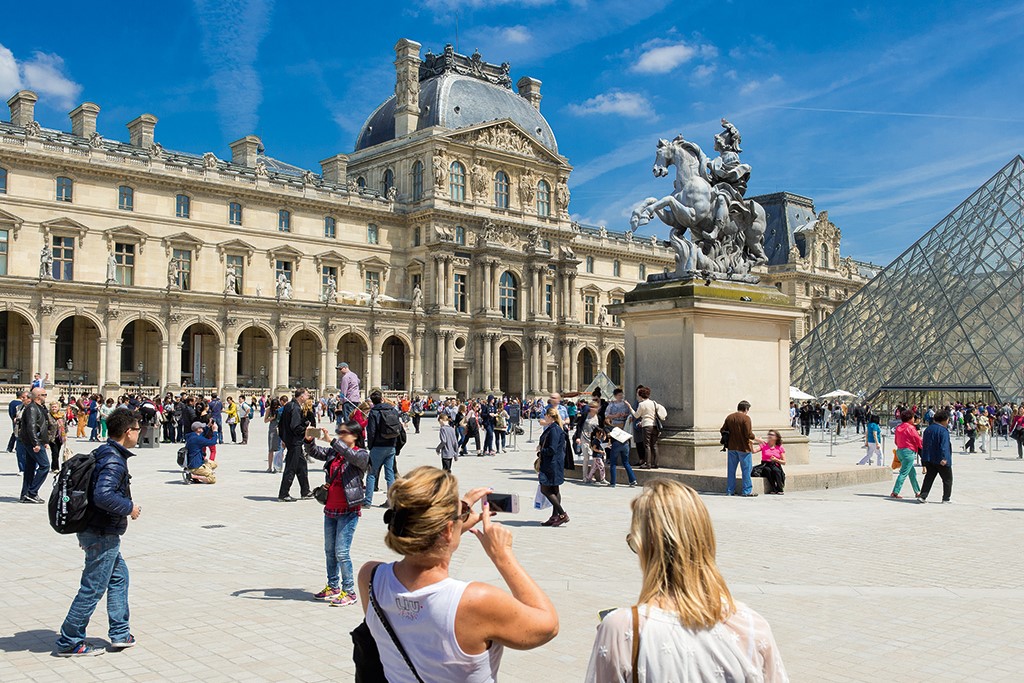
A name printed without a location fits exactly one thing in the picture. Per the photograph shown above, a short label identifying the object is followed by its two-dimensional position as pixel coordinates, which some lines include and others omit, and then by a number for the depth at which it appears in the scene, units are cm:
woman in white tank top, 305
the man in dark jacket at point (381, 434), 1373
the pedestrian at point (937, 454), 1433
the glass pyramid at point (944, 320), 4350
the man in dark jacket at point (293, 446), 1466
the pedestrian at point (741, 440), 1398
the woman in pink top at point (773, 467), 1480
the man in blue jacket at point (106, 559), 640
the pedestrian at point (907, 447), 1486
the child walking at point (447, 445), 1850
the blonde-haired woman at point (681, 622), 274
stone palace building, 4856
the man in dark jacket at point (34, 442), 1399
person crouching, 1709
